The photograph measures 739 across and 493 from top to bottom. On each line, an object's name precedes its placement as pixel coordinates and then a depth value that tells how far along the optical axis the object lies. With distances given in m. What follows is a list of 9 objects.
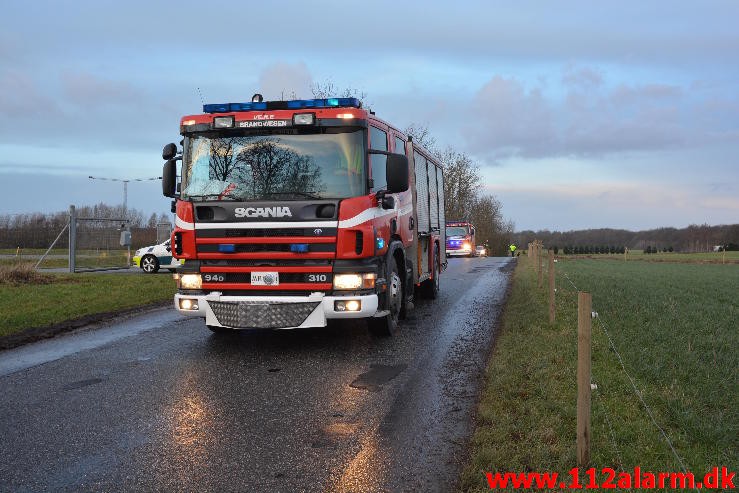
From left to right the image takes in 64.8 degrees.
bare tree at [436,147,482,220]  60.62
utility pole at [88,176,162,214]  47.68
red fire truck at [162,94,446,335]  6.71
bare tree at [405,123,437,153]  52.05
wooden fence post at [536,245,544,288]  13.52
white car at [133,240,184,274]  21.38
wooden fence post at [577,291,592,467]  3.56
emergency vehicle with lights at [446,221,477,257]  38.94
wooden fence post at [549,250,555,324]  8.73
